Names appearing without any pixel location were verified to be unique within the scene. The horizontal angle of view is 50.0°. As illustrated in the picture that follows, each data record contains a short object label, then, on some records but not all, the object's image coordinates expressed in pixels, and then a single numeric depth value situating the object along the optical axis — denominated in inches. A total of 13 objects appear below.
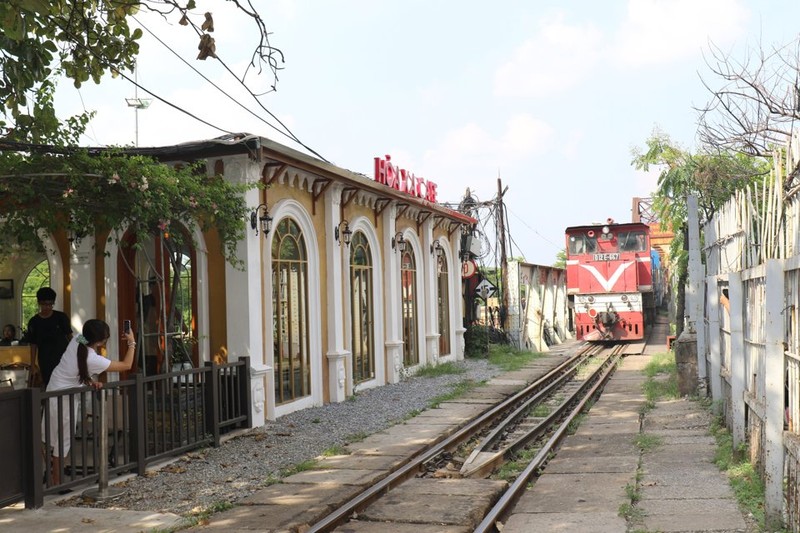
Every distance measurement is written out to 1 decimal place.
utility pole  1056.8
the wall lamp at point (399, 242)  704.4
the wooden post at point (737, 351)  347.6
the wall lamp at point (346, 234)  599.5
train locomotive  1057.5
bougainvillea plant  367.2
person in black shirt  378.3
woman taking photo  315.9
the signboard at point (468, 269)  1001.5
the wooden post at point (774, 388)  251.8
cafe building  459.5
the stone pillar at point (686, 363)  547.5
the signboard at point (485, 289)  1012.5
